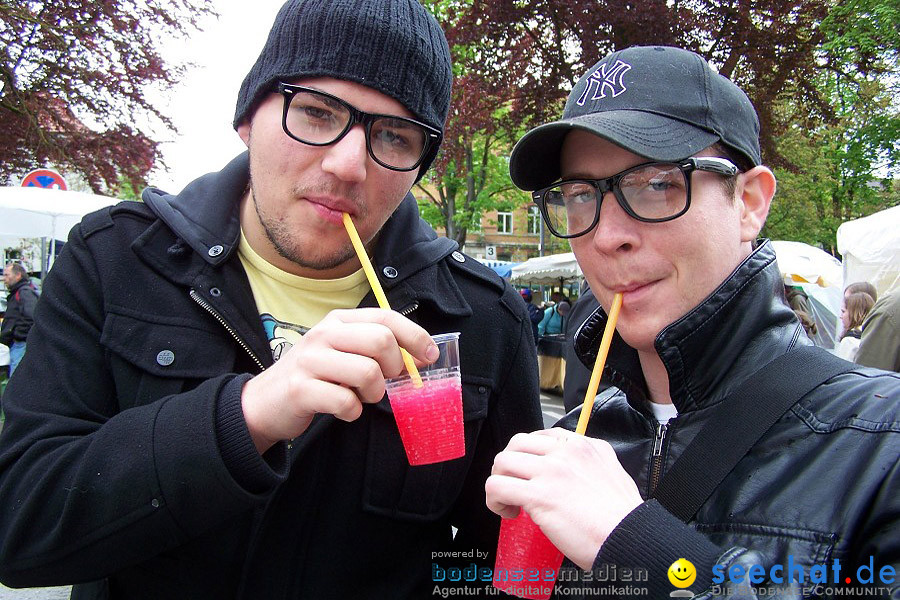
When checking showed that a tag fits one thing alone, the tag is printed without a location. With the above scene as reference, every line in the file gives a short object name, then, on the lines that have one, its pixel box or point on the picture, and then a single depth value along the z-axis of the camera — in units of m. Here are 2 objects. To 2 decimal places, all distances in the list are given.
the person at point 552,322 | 12.52
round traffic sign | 8.25
